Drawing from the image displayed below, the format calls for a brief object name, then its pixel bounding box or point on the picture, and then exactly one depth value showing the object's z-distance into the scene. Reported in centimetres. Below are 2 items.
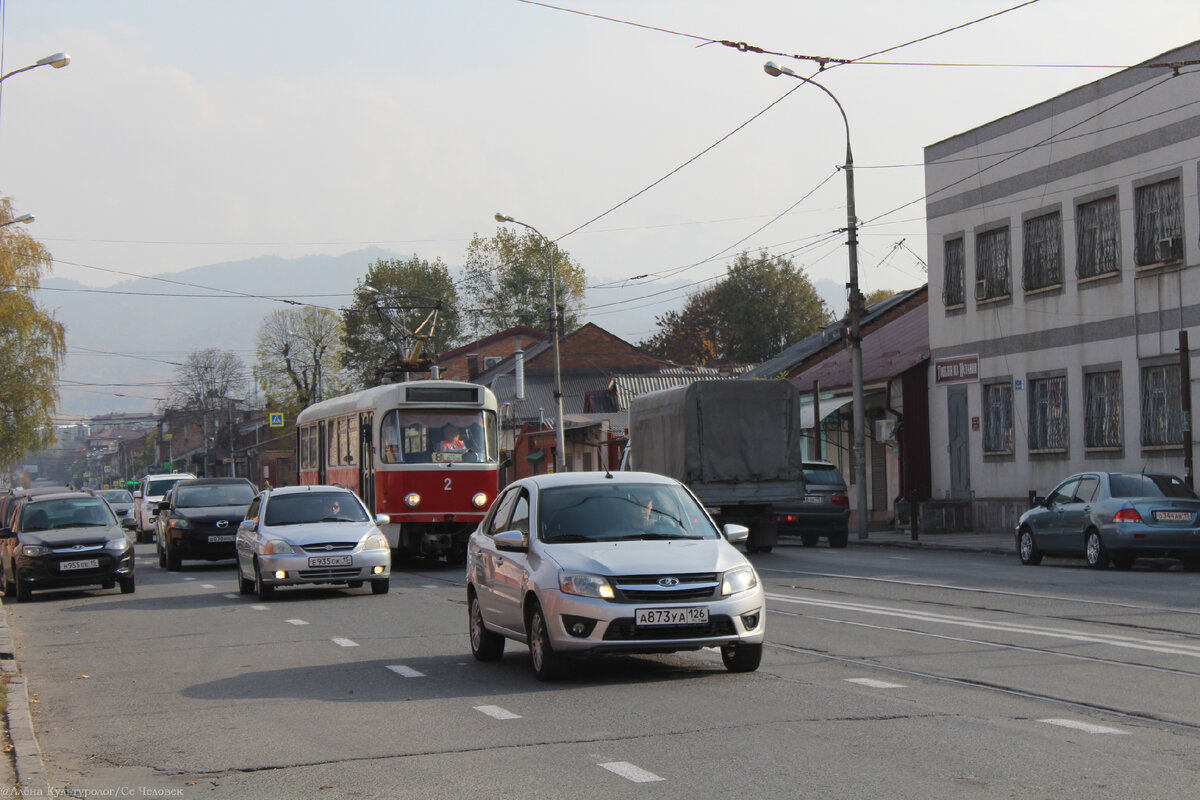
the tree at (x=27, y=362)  5325
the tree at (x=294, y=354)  10144
